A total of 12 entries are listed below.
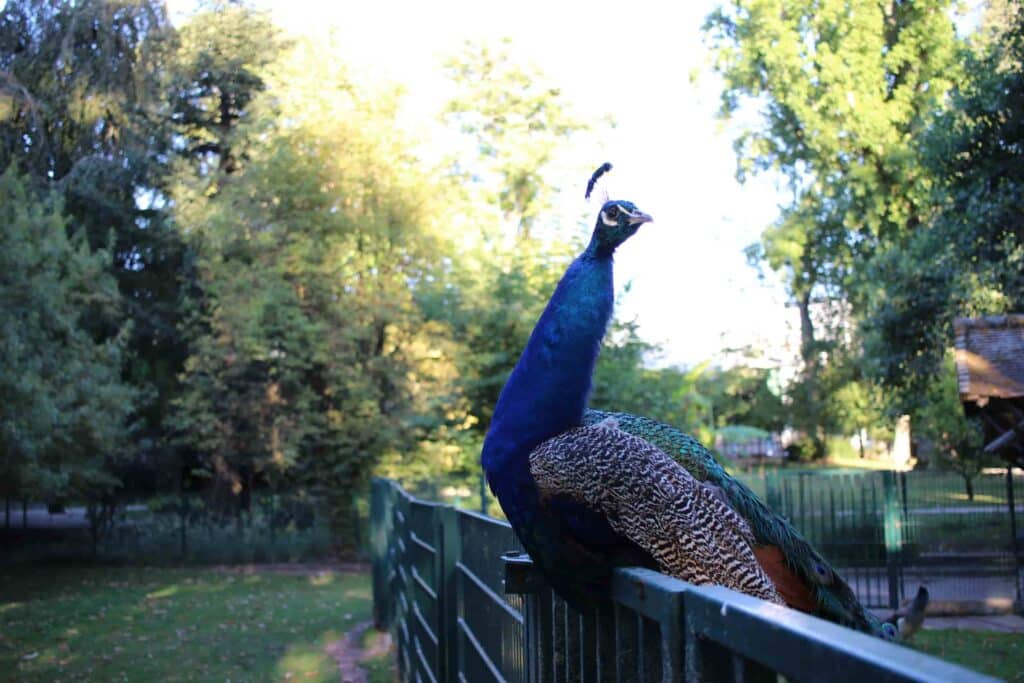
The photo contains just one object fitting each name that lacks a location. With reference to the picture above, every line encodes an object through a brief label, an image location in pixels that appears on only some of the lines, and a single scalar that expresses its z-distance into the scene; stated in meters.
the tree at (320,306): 18.48
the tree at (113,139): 16.66
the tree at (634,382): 17.08
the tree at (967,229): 11.61
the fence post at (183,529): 18.83
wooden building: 10.02
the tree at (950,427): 19.05
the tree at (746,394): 39.93
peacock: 2.37
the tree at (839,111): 24.95
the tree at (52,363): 12.51
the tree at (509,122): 30.20
